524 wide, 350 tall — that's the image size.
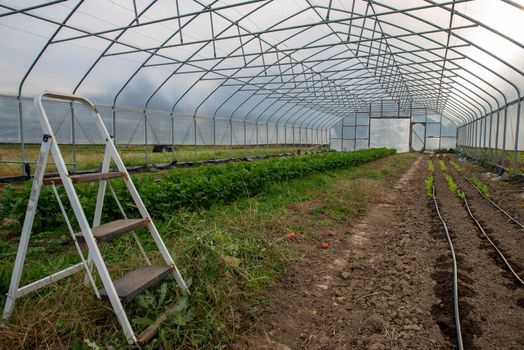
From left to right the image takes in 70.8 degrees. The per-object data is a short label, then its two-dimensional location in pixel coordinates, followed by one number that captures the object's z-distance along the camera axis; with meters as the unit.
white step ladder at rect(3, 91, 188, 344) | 2.18
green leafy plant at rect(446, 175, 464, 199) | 9.81
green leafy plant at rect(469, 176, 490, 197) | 9.87
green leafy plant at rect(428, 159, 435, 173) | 17.55
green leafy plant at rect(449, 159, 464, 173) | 17.73
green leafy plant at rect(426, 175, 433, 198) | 9.89
